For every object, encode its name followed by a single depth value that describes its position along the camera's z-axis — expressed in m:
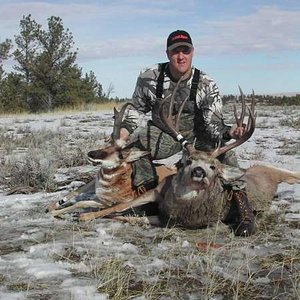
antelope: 5.46
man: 5.99
